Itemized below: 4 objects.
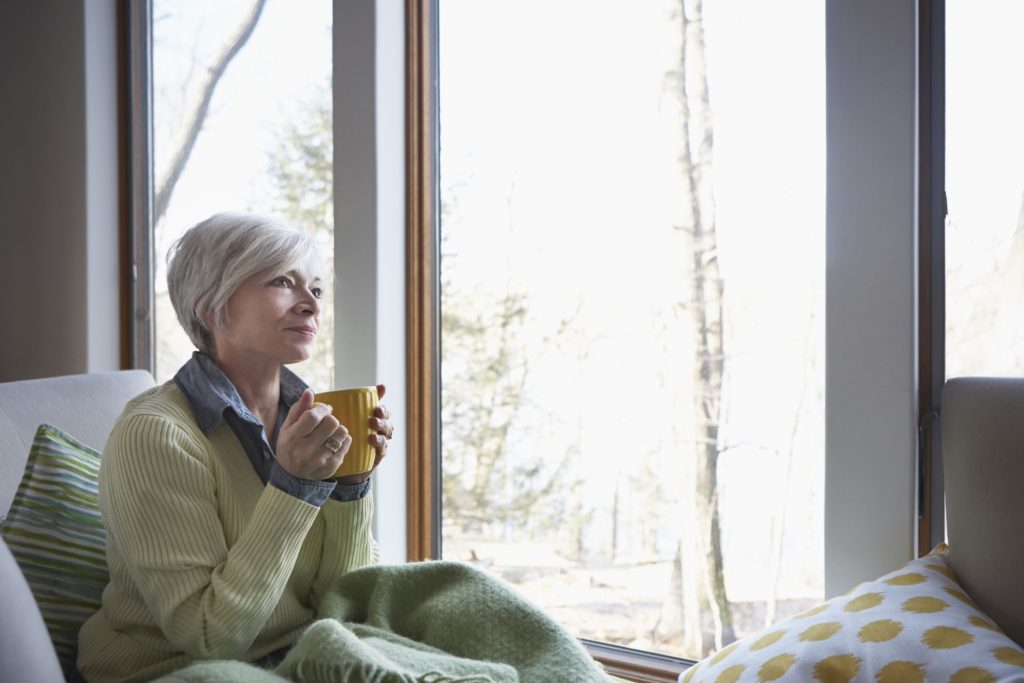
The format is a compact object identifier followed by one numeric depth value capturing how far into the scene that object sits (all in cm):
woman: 124
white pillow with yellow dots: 107
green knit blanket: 112
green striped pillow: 139
